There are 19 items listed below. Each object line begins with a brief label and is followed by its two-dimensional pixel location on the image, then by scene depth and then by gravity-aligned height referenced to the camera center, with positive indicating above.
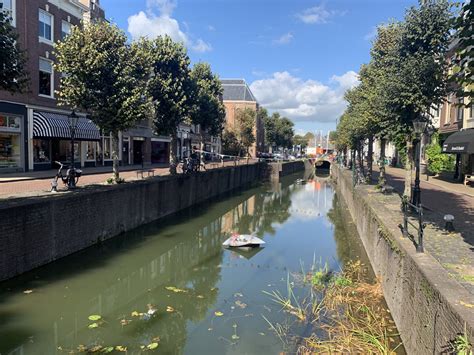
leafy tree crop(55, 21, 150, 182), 15.81 +2.75
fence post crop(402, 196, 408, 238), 8.90 -1.68
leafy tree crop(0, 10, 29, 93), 9.58 +2.05
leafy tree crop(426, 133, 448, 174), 30.23 -0.34
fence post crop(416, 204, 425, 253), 7.34 -1.58
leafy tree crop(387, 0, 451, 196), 11.98 +2.73
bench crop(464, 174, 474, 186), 22.58 -1.40
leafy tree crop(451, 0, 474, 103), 6.02 +1.57
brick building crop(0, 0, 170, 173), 22.72 +2.08
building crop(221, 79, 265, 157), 80.06 +10.07
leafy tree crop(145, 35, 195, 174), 22.91 +3.63
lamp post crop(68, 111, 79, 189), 15.26 -0.16
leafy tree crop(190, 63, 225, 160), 34.88 +4.01
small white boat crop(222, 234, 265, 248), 16.52 -3.79
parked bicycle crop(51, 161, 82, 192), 15.23 -1.23
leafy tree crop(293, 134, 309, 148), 128.77 +2.73
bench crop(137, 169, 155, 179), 22.72 -1.62
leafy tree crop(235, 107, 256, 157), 58.38 +3.24
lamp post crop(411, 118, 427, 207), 11.96 +0.37
